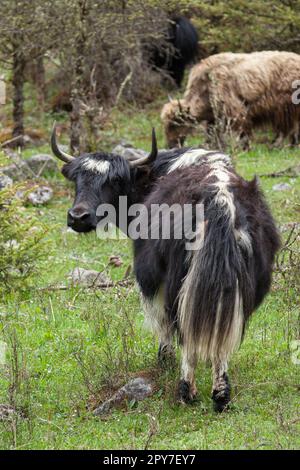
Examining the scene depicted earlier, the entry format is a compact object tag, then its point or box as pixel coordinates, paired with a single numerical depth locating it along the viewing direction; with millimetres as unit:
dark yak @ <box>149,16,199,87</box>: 15664
